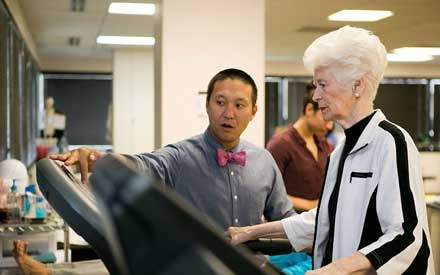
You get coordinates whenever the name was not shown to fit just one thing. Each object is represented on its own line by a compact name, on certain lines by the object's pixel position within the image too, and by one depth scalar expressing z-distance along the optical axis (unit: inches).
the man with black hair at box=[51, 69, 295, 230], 90.4
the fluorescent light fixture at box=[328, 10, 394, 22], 261.6
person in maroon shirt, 151.3
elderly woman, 57.9
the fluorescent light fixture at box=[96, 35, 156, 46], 361.7
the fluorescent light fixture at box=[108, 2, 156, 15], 254.3
